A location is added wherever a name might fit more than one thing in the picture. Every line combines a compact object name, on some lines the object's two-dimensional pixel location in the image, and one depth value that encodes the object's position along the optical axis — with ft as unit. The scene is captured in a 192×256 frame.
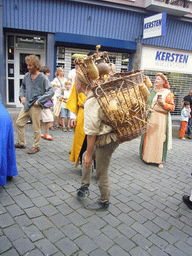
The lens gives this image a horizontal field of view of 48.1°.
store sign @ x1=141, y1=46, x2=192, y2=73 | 35.17
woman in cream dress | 14.71
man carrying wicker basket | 7.27
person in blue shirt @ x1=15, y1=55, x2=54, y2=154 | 14.37
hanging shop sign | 28.04
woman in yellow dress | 10.99
